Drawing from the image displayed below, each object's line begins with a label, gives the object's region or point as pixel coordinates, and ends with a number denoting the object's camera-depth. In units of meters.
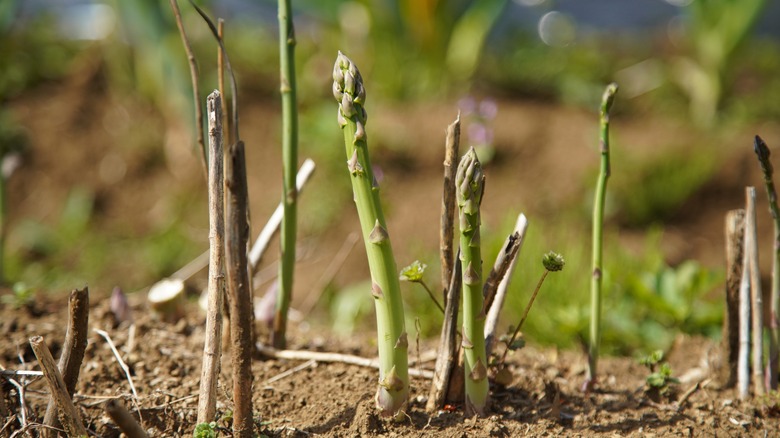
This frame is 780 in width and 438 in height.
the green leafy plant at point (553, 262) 1.81
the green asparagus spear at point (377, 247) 1.77
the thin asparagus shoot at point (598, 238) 1.84
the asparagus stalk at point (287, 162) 1.86
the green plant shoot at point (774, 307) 1.85
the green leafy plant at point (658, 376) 1.89
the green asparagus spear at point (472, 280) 1.76
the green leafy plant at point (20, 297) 2.01
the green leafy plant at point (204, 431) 1.77
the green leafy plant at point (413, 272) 1.81
